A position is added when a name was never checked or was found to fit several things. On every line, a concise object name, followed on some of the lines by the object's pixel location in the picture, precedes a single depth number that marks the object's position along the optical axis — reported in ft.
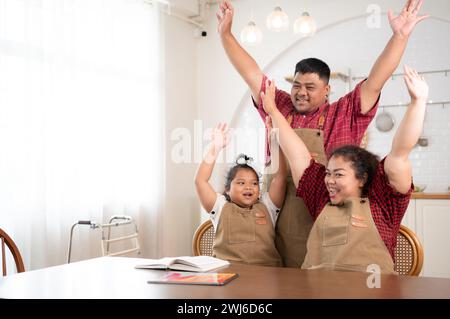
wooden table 4.74
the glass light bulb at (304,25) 11.75
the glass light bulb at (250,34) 12.42
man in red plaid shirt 7.22
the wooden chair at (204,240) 7.80
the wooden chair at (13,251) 7.14
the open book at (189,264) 5.95
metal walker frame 12.24
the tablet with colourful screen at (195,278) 5.25
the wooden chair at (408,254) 6.57
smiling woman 5.98
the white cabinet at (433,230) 14.93
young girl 7.20
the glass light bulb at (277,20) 11.81
